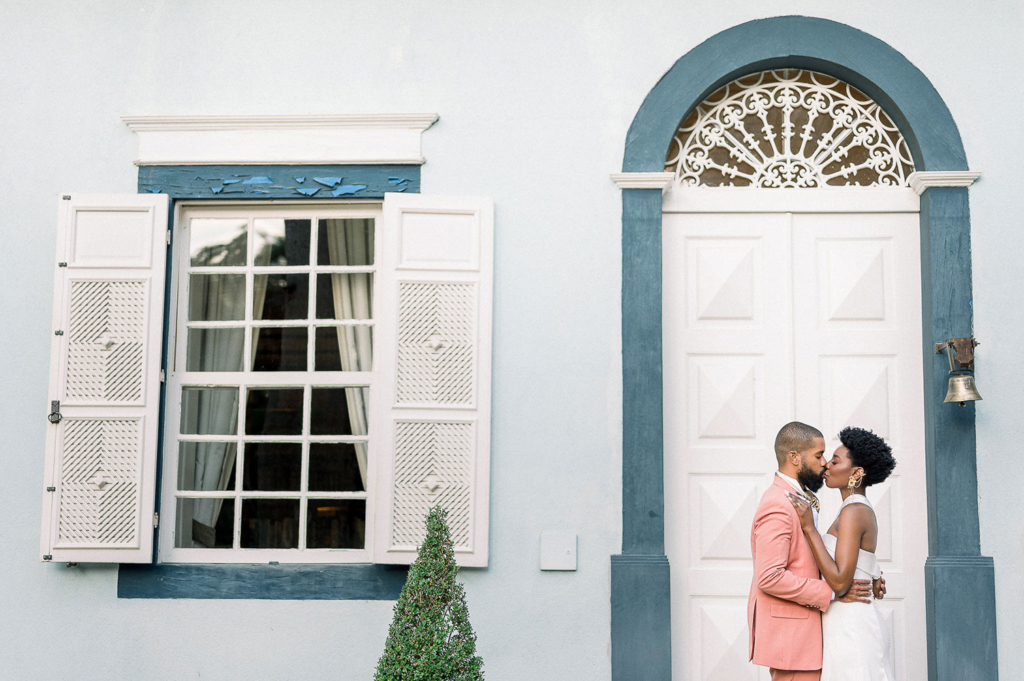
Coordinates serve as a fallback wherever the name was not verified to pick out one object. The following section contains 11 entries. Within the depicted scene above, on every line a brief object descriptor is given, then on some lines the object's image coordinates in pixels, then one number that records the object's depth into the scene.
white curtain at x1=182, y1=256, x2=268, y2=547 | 4.88
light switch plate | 4.58
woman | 3.28
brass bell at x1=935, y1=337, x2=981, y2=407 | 4.40
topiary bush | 3.84
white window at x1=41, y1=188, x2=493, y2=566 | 4.62
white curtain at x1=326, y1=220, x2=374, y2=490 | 4.88
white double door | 4.65
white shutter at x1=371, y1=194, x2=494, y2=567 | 4.57
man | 3.28
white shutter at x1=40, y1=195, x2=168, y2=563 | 4.62
